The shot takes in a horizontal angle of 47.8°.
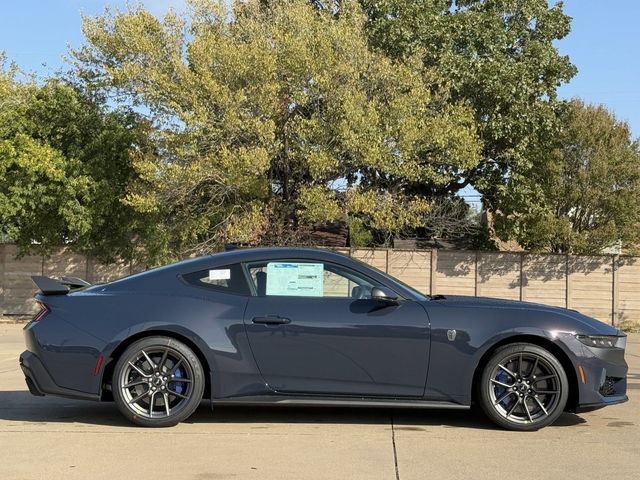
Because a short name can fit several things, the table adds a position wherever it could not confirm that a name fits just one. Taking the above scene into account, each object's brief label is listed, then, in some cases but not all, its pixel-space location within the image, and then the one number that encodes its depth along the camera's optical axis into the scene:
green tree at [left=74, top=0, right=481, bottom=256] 15.57
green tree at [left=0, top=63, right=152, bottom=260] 17.05
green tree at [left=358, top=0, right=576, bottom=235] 18.41
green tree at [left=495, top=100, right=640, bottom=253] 18.20
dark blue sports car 5.91
